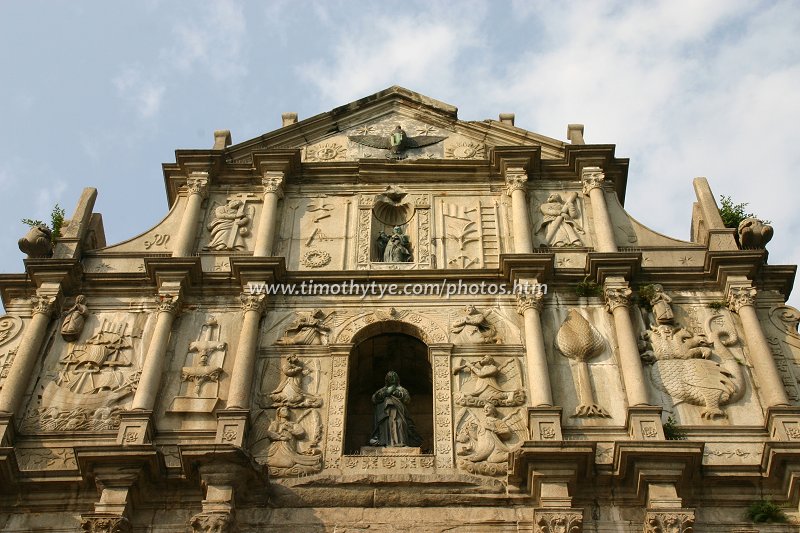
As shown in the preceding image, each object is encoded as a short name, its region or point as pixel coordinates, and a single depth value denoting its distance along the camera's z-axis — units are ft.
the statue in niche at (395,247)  48.21
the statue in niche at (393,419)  40.65
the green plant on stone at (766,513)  35.68
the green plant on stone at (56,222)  49.18
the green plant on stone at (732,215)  49.73
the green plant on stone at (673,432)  38.88
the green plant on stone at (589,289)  44.70
